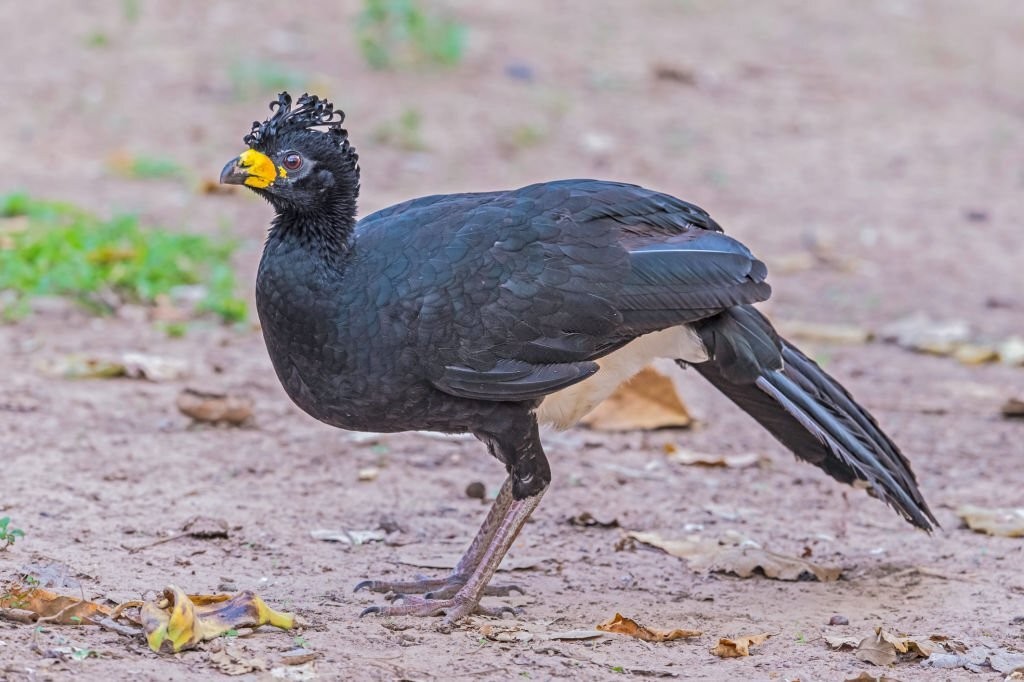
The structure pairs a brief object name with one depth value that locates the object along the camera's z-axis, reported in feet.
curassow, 28.66
